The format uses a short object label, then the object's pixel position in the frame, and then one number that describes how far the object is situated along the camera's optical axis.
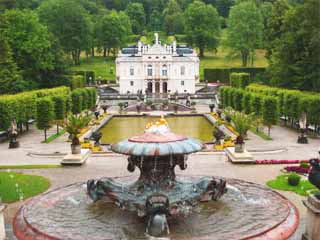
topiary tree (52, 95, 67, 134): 41.03
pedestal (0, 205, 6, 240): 11.84
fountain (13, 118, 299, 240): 11.19
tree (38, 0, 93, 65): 92.62
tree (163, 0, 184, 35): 126.50
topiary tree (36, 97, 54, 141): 36.19
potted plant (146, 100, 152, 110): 62.41
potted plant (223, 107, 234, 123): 41.04
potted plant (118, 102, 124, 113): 60.69
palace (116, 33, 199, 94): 80.06
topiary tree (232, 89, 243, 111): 49.29
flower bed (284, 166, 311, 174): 22.02
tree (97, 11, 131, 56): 99.50
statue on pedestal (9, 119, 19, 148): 31.56
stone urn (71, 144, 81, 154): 25.39
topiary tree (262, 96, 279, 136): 36.72
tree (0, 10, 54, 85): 54.00
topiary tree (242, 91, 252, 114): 44.56
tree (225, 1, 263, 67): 87.19
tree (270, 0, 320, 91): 46.41
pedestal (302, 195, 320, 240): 11.72
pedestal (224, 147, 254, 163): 24.25
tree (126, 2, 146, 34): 129.25
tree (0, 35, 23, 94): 47.38
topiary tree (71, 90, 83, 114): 49.75
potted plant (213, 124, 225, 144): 30.91
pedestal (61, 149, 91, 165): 24.25
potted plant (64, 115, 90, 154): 26.64
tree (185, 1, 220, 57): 101.25
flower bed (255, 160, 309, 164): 24.08
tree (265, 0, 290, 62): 65.88
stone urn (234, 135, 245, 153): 25.39
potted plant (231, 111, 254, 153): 25.44
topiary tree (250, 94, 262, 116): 41.23
